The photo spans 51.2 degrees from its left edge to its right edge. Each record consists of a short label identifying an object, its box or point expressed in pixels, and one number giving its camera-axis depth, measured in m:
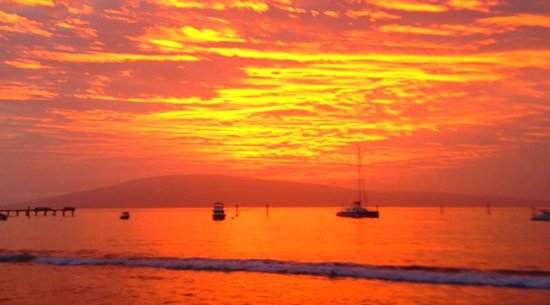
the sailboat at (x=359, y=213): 160.81
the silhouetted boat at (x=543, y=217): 145.62
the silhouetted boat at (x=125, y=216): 171.09
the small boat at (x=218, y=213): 151.26
